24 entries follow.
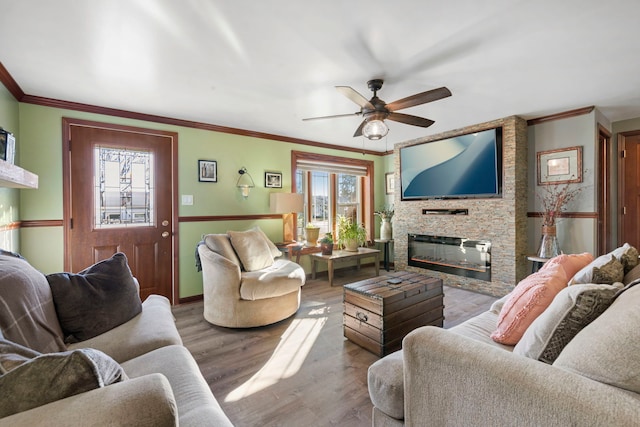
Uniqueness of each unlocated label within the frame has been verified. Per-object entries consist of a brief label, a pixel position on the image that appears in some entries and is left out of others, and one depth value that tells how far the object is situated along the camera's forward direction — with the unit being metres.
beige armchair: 2.78
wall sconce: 4.07
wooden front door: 3.05
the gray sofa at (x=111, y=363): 0.68
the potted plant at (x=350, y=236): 4.62
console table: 4.26
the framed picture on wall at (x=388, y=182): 5.70
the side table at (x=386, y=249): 5.29
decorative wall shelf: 1.44
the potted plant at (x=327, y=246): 4.41
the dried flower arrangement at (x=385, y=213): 5.54
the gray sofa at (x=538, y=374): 0.76
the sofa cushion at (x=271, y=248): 3.55
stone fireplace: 3.63
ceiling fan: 2.21
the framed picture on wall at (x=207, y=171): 3.76
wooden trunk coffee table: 2.24
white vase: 5.43
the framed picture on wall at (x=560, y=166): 3.42
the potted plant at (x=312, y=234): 4.58
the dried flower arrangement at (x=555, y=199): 3.47
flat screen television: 3.80
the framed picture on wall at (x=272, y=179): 4.31
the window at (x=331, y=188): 4.94
